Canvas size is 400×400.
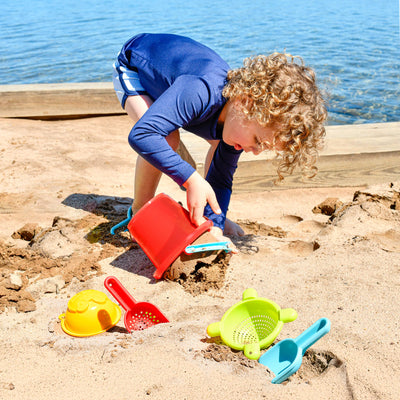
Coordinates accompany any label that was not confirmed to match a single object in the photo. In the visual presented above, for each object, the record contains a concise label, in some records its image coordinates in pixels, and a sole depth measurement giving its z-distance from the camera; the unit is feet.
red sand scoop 5.51
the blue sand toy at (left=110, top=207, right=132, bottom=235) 7.62
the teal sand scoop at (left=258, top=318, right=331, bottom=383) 4.33
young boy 5.80
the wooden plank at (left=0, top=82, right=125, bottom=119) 13.43
